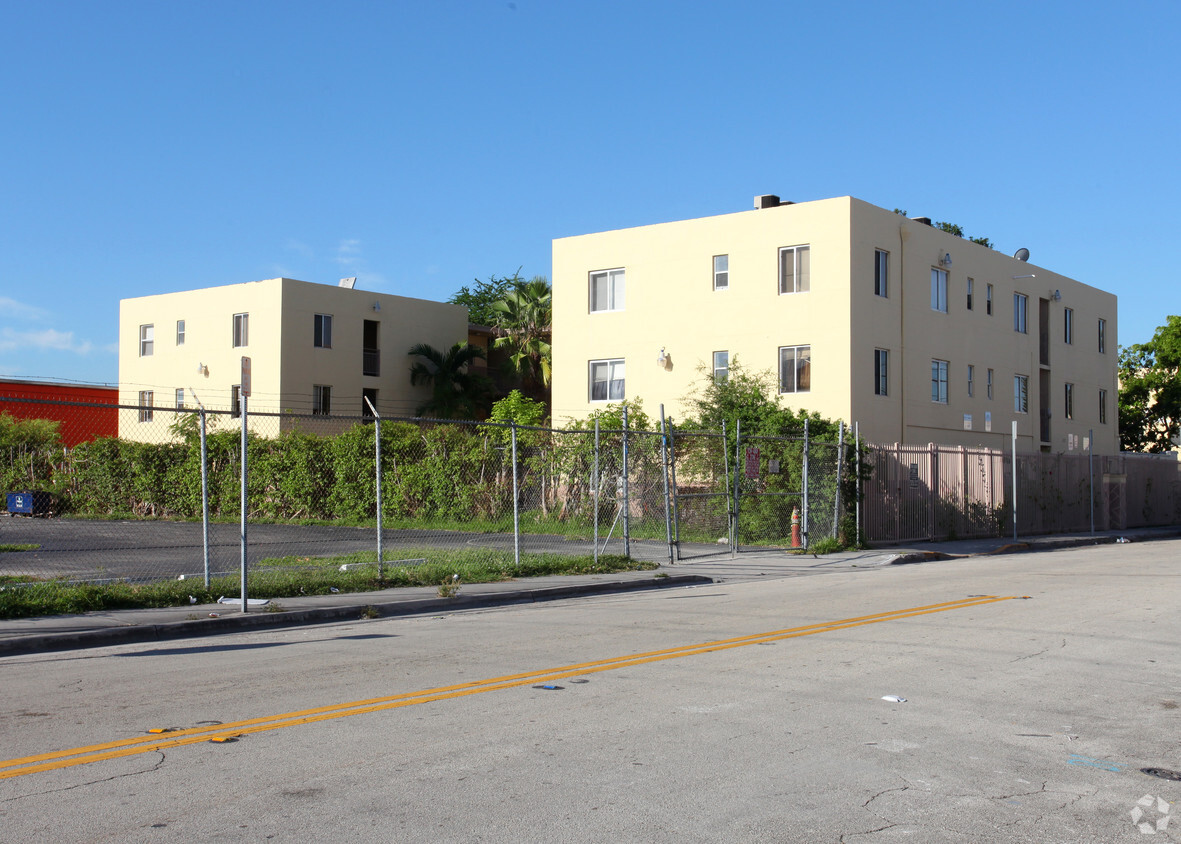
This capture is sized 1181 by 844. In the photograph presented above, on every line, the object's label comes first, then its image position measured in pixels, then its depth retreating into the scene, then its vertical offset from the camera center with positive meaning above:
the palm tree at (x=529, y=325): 42.09 +5.55
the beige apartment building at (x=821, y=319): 29.36 +4.26
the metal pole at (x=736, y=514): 21.48 -1.14
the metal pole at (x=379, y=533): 14.68 -1.01
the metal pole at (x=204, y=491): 12.66 -0.35
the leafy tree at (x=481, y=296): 77.06 +12.40
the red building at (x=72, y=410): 41.41 +2.18
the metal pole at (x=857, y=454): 23.97 +0.10
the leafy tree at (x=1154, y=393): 51.59 +3.16
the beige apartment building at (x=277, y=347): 38.59 +4.42
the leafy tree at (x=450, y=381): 41.97 +3.24
